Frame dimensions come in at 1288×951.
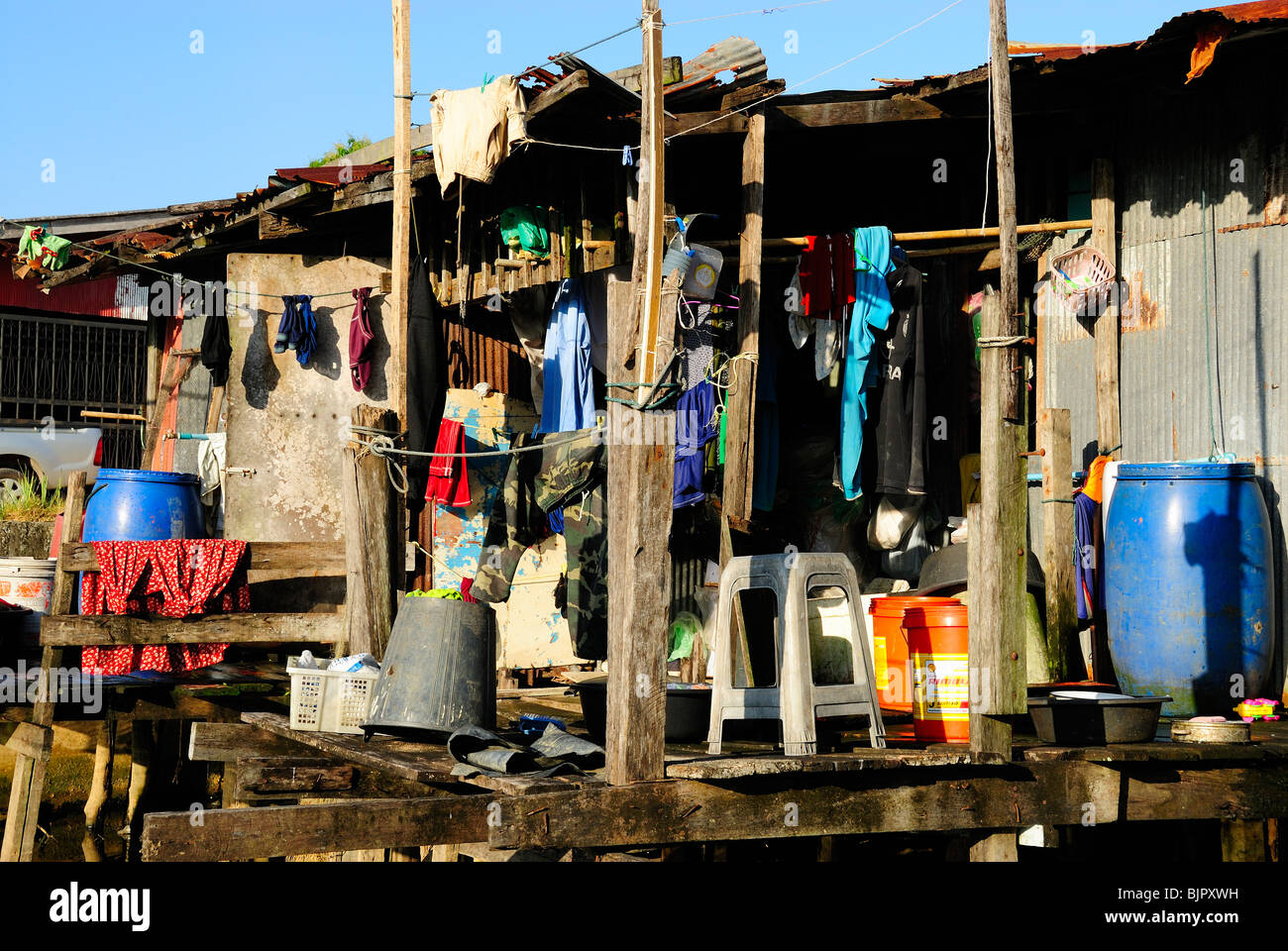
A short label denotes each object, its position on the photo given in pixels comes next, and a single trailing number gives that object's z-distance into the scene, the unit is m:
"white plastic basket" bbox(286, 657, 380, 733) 6.45
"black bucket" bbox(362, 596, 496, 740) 6.02
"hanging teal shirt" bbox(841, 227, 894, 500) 8.55
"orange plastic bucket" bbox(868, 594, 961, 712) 6.82
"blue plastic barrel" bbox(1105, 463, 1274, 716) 7.31
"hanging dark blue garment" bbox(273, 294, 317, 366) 11.47
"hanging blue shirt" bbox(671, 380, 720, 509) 8.64
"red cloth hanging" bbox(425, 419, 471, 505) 10.02
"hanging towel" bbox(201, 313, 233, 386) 11.54
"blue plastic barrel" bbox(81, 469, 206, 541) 9.56
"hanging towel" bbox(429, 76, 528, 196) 8.59
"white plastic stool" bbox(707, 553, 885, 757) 5.71
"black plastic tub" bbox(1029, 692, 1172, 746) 5.96
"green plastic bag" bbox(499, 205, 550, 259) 9.74
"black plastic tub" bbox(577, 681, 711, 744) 6.18
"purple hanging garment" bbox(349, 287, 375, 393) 11.38
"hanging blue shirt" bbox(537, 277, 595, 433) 9.46
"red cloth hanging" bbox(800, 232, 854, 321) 8.59
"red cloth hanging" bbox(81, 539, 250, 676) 8.37
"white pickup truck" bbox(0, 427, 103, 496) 14.92
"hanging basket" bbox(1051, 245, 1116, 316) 8.51
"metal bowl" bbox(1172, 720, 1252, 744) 5.98
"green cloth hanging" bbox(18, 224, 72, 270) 12.84
